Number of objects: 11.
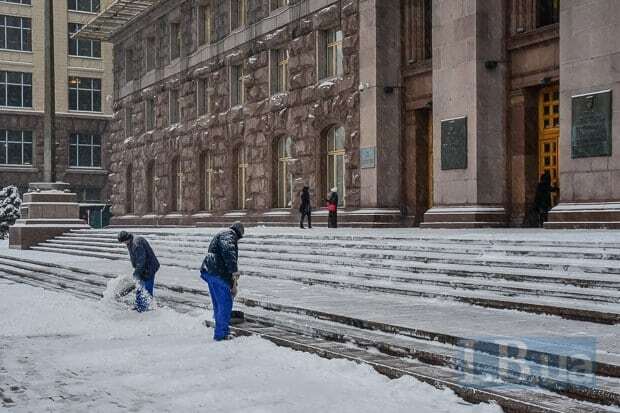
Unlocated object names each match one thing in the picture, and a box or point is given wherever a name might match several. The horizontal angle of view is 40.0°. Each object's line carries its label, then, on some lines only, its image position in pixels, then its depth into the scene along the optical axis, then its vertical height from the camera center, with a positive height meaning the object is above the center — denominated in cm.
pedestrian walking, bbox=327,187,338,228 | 2558 -20
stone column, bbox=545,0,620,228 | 1789 +178
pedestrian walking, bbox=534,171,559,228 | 2061 +14
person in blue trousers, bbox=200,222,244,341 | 1019 -84
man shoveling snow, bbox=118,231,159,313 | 1318 -99
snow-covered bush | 4266 -18
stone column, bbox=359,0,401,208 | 2553 +294
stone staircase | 752 -144
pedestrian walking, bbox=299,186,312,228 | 2611 -7
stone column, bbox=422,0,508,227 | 2175 +221
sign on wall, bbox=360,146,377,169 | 2562 +132
